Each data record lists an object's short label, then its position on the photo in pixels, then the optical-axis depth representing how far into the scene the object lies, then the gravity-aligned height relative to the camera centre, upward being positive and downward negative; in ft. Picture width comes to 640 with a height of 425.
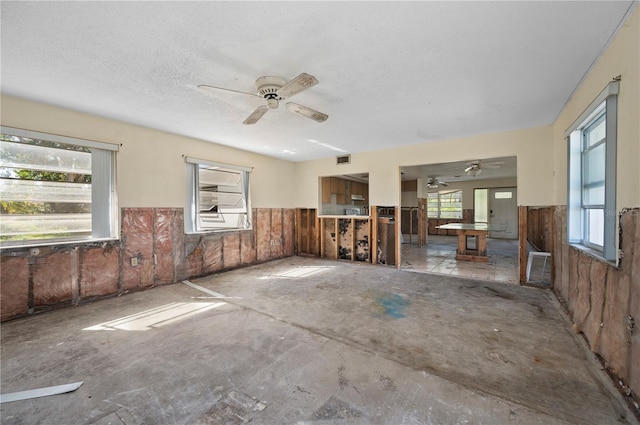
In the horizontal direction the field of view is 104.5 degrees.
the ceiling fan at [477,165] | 21.86 +4.18
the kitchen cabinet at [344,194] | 23.67 +1.77
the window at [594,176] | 6.41 +1.16
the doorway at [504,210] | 33.73 +0.08
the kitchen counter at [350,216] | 19.59 -0.48
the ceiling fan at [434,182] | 31.83 +3.79
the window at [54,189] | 9.74 +0.96
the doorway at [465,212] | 18.10 -0.20
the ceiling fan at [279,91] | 6.94 +3.65
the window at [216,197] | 15.47 +0.94
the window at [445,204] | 38.24 +1.04
